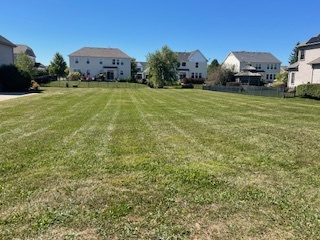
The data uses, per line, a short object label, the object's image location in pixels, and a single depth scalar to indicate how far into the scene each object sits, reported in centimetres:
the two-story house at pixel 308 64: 2703
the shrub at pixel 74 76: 5438
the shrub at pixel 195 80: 5620
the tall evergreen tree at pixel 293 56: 7566
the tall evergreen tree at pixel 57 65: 5553
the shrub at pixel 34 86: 3072
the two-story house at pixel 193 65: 6569
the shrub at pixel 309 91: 2161
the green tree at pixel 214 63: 7415
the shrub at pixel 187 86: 4906
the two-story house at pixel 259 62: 6426
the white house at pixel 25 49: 6428
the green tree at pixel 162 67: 4675
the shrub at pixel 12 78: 2667
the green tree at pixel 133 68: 6861
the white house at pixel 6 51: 2914
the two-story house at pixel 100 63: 5888
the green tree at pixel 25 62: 4325
